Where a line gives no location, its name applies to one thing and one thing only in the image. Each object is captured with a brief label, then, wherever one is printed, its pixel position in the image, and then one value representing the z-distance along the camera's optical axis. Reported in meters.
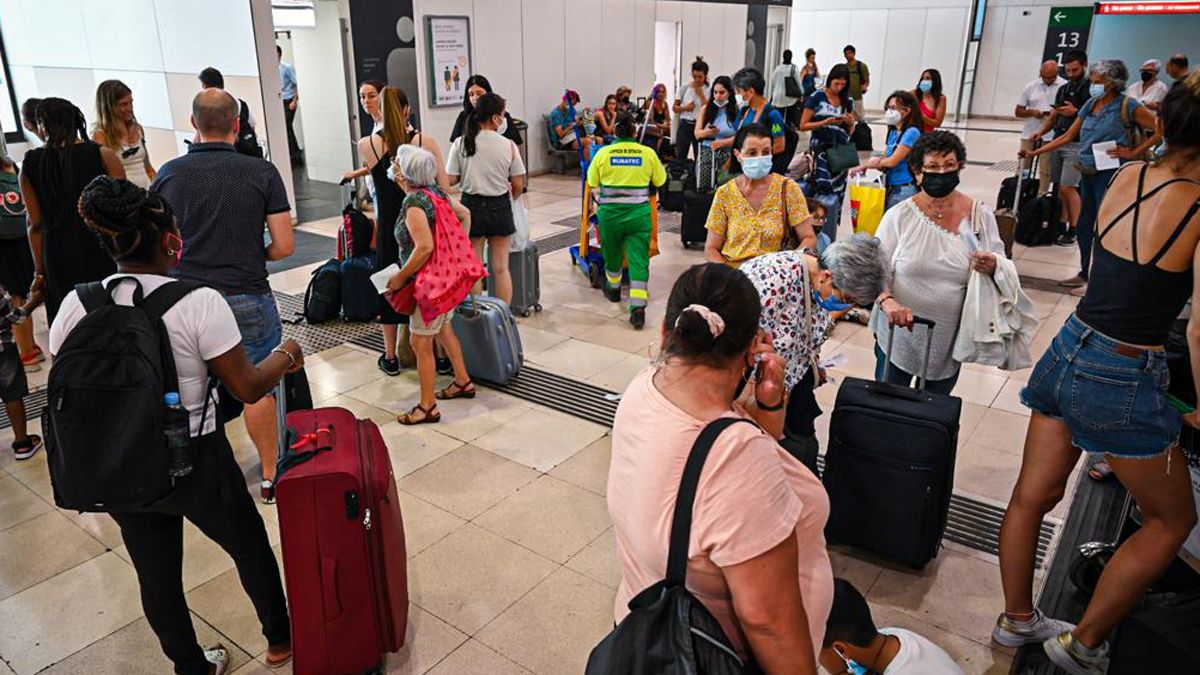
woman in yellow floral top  3.79
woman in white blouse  3.16
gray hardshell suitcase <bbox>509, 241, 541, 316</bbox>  6.04
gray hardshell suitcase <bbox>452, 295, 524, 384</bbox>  4.82
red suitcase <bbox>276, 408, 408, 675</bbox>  2.36
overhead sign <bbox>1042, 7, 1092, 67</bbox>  19.06
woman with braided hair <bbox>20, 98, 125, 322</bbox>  3.87
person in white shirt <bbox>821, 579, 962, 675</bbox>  2.27
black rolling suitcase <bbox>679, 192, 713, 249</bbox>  7.90
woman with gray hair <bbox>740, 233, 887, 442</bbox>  2.77
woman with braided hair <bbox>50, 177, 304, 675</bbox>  2.06
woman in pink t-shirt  1.39
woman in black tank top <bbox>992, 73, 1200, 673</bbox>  2.13
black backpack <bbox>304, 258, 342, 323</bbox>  5.86
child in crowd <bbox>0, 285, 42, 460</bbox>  3.69
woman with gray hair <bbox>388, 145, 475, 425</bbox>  4.02
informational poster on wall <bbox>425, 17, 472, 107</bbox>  10.18
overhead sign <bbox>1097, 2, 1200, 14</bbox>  15.64
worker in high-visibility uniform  5.65
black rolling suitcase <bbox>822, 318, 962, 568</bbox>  2.89
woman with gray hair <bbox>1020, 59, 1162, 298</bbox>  6.12
